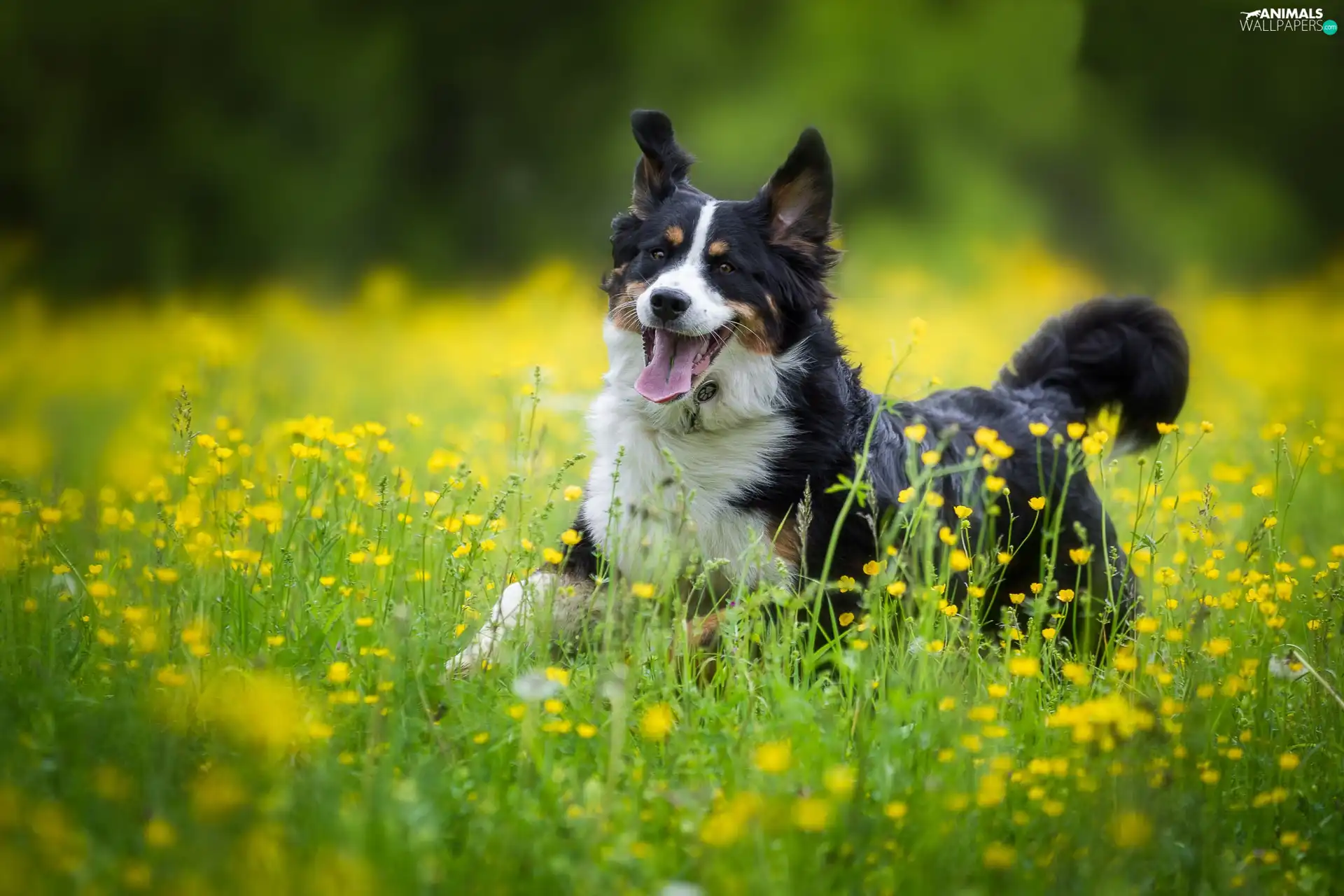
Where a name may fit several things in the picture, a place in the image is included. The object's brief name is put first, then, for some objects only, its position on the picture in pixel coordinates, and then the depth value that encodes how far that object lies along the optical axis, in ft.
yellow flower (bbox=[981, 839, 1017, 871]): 20.73
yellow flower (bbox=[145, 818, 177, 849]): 20.62
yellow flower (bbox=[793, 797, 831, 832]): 20.63
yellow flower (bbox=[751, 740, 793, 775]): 20.65
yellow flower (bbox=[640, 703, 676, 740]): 21.03
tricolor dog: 22.36
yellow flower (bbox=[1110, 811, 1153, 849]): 20.69
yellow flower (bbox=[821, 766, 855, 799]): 20.80
